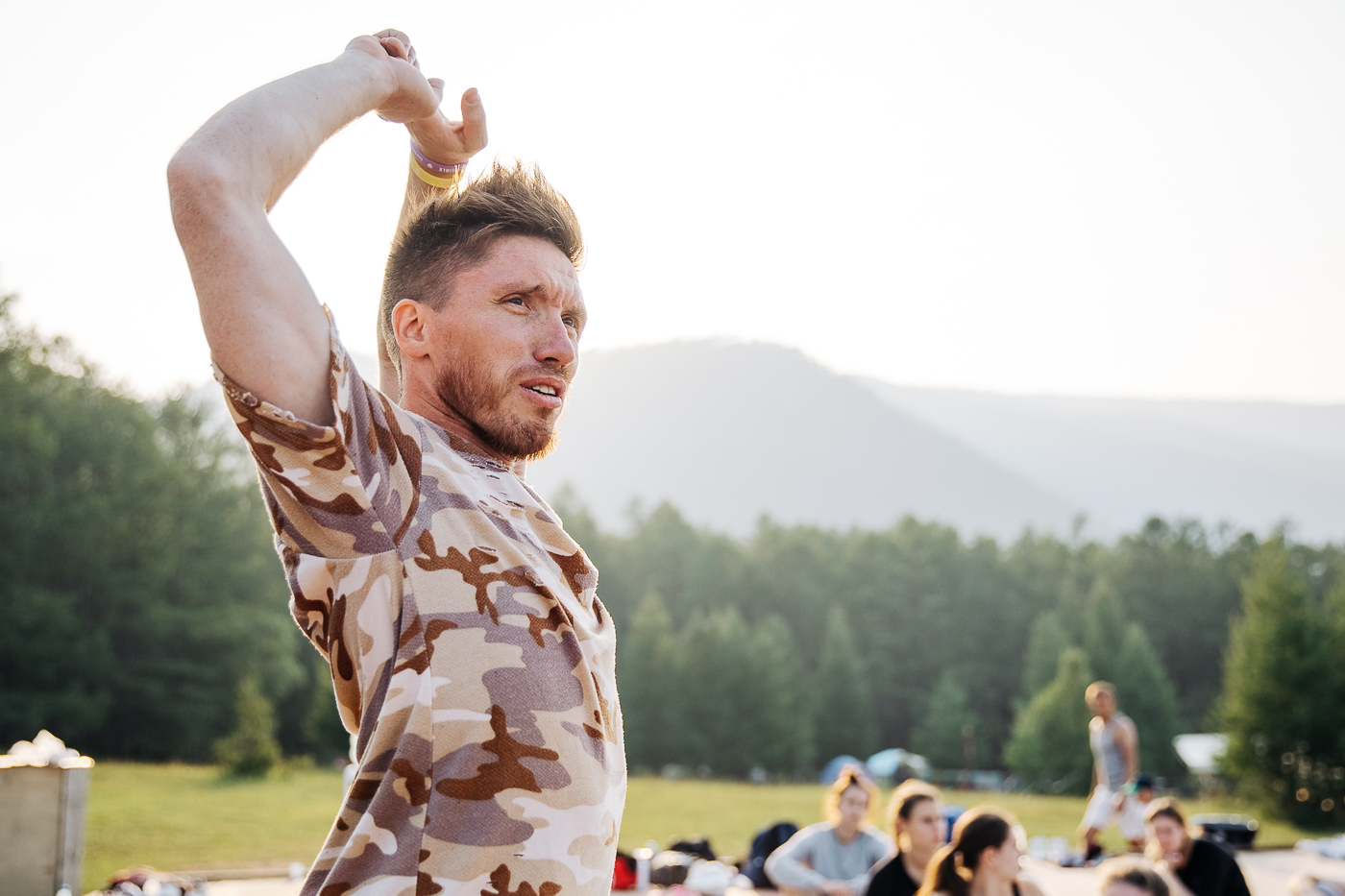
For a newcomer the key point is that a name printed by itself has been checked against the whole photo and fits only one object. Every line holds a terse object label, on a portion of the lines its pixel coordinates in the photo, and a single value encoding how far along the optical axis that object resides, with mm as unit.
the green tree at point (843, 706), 46375
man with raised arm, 1012
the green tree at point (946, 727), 45094
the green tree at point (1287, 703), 25766
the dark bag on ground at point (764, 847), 7367
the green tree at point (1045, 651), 43625
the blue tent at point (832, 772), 27906
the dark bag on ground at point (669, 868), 7688
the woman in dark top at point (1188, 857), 5633
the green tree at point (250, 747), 22094
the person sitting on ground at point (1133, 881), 4461
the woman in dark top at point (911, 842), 5273
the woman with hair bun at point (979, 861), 4535
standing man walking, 9547
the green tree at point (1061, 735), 38594
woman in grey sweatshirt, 6391
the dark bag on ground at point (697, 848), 8945
